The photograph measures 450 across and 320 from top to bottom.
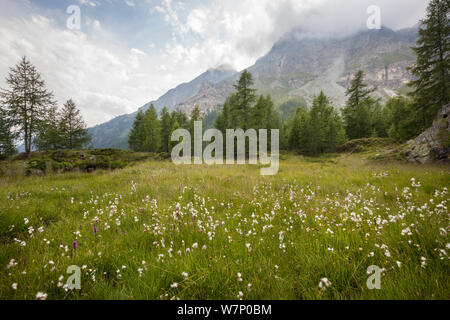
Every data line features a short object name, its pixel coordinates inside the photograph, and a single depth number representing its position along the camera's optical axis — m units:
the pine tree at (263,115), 31.62
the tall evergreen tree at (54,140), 31.61
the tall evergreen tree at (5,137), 20.20
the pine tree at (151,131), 41.09
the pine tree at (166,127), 43.03
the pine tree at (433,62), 18.31
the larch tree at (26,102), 20.15
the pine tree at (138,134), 42.74
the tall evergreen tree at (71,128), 35.15
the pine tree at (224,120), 38.54
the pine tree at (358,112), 35.87
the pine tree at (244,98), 27.34
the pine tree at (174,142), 37.75
